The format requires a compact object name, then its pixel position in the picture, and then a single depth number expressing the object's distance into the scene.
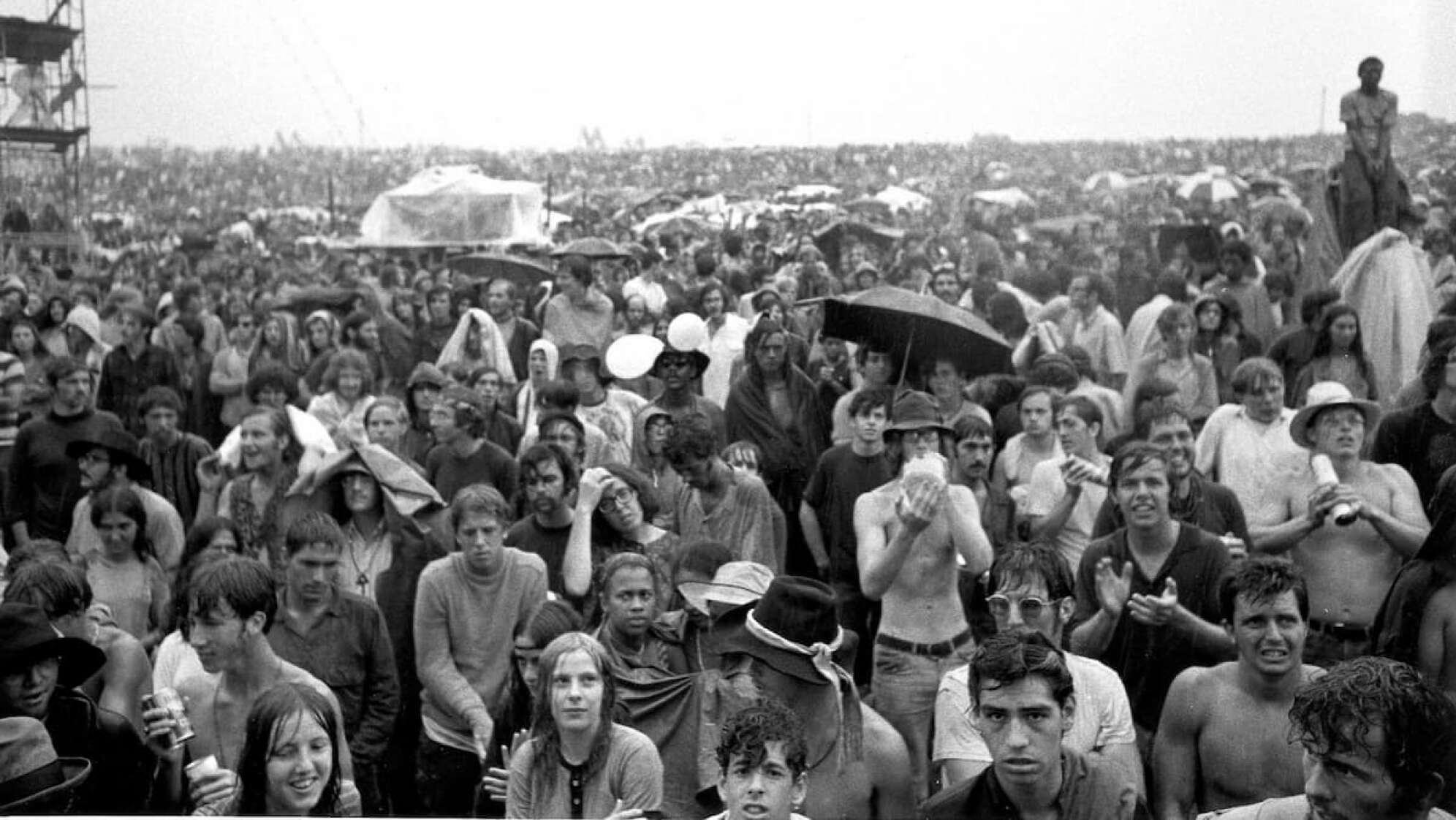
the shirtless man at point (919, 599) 6.39
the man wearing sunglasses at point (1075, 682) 4.92
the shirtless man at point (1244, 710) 4.78
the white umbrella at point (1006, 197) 27.55
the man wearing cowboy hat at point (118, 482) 7.52
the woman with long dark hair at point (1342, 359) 9.23
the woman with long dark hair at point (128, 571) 7.16
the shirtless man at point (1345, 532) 6.37
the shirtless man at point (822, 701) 4.96
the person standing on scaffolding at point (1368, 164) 13.16
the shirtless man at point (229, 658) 5.40
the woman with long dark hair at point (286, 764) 4.53
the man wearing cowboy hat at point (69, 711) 5.03
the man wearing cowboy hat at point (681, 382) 8.84
